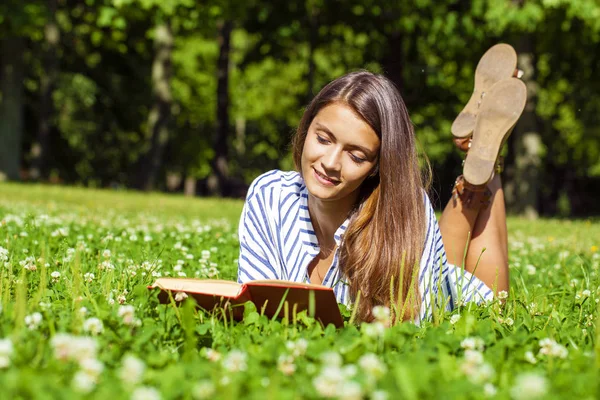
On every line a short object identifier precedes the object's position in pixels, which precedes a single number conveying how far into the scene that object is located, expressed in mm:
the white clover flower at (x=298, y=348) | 2307
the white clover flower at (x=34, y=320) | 2341
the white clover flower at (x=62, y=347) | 1820
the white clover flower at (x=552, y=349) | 2441
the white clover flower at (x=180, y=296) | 2941
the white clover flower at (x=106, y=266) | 3703
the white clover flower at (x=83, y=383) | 1608
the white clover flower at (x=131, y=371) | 1714
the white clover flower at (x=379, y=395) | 1586
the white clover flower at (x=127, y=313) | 2412
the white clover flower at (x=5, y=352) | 1834
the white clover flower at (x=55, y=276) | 3410
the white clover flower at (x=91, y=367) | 1729
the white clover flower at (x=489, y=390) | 1869
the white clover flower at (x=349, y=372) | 1808
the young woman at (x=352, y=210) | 3701
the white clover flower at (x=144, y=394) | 1531
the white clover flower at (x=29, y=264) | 3542
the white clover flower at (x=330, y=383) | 1655
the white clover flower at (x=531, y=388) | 1537
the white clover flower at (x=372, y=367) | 1872
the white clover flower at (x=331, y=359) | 1825
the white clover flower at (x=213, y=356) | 2248
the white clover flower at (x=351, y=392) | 1520
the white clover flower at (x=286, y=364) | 2084
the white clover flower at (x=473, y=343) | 2490
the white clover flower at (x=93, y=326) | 2346
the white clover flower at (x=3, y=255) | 3557
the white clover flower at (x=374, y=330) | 2371
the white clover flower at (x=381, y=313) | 2443
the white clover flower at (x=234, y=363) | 2011
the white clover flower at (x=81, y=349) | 1812
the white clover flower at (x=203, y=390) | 1631
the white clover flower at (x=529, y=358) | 2414
